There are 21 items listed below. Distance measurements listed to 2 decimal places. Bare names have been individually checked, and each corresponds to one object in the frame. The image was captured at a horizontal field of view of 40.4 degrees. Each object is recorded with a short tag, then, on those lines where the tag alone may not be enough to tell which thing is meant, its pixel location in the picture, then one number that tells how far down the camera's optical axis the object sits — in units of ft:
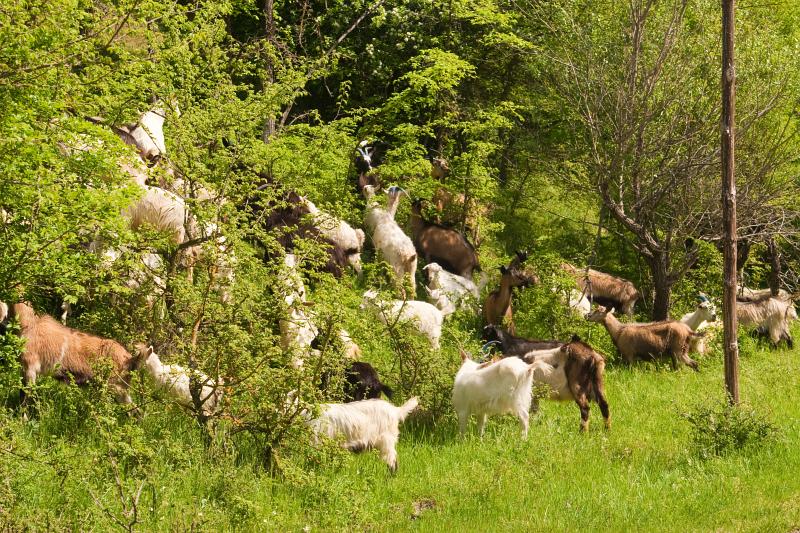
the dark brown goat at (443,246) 53.98
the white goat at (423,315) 43.00
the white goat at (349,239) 50.80
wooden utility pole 35.55
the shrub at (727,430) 34.45
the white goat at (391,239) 51.88
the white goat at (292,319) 32.58
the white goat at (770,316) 53.67
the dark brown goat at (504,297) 49.03
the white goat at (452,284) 50.62
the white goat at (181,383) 31.32
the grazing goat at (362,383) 36.22
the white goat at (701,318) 49.32
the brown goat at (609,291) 54.60
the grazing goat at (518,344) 41.27
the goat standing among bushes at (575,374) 38.60
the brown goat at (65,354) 33.58
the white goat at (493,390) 35.17
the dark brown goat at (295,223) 48.52
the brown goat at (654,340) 47.65
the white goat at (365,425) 32.32
